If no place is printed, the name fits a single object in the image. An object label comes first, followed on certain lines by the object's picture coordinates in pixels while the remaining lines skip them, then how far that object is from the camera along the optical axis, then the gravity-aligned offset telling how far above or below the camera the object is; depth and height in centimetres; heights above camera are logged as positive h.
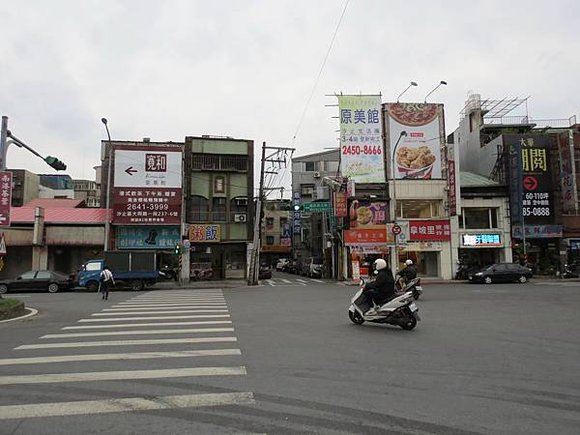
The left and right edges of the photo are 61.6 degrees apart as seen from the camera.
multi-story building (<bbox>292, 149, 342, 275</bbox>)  4403 +504
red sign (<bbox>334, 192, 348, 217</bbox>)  3581 +365
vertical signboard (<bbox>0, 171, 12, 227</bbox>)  1645 +196
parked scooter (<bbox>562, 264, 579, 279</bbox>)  3322 -123
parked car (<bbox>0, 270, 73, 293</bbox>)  2689 -147
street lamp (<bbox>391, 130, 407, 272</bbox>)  3463 +435
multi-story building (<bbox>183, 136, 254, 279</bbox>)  3725 +406
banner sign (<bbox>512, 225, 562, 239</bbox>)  3534 +167
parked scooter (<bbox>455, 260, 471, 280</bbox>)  3488 -120
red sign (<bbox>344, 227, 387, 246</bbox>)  3572 +130
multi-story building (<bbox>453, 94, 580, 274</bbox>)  3531 +437
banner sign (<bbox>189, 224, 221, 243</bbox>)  3659 +167
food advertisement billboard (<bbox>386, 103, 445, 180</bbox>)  3756 +904
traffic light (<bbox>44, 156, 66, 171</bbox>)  1798 +345
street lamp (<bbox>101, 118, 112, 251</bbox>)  3153 +346
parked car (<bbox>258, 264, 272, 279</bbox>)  4207 -156
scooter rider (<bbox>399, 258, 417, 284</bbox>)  1945 -74
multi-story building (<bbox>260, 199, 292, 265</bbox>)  7719 +371
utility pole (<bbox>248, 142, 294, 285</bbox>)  3231 +199
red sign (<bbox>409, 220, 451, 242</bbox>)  3606 +174
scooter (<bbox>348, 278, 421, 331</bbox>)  1098 -132
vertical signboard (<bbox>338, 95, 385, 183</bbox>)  3766 +858
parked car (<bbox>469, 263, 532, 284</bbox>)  3078 -120
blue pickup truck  2805 -82
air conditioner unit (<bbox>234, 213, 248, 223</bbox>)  3762 +294
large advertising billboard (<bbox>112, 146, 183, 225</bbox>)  3503 +510
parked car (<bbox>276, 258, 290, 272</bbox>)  6544 -128
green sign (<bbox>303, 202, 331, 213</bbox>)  3672 +368
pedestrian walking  2091 -112
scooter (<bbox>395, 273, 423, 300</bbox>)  1697 -119
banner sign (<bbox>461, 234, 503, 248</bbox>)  3600 +105
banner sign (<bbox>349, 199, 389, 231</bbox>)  3628 +305
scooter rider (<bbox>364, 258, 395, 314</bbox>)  1127 -74
